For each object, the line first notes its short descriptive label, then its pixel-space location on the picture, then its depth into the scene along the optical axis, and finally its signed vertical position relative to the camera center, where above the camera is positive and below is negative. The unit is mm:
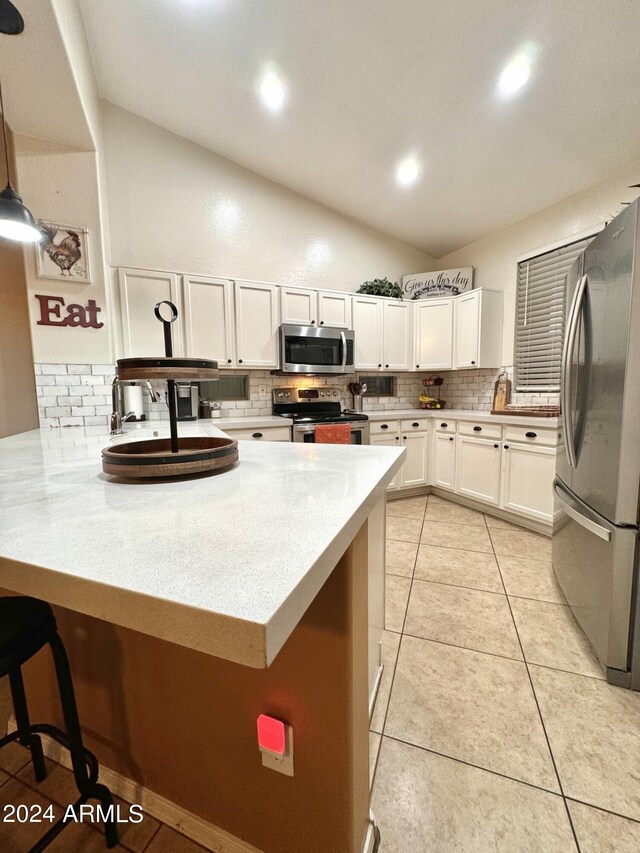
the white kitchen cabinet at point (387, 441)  3742 -528
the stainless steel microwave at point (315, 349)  3457 +406
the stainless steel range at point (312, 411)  3348 -215
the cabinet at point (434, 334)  4059 +621
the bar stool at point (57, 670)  766 -678
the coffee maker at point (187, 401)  3082 -76
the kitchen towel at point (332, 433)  3352 -400
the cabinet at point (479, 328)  3748 +632
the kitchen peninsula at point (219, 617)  392 -239
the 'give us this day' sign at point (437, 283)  4195 +1257
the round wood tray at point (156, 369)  832 +56
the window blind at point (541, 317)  3287 +670
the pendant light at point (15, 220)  1685 +826
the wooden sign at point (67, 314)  2453 +554
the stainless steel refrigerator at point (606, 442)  1367 -232
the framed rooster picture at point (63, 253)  2406 +947
